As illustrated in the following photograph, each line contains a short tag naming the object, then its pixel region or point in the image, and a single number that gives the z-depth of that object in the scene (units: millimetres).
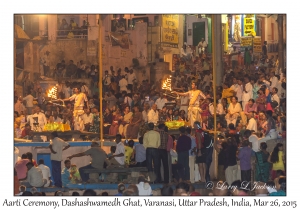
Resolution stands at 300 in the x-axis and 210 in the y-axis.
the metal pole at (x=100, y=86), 29922
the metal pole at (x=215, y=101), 29516
